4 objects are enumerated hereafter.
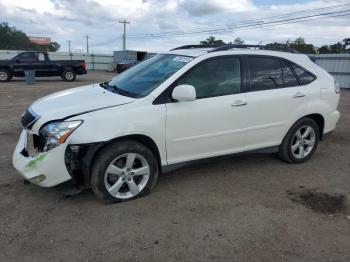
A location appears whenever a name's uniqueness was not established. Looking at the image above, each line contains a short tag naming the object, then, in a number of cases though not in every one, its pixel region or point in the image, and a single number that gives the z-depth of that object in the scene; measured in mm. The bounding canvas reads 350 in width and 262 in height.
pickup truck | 20281
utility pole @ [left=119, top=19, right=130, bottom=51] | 64938
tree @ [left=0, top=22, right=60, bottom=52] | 80438
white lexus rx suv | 3832
